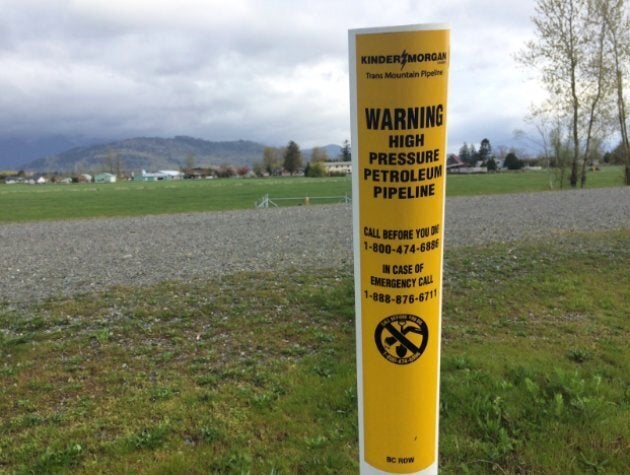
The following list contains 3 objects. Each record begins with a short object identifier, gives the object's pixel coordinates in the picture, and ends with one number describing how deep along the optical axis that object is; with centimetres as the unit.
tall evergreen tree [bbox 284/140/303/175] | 15612
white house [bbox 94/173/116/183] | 17538
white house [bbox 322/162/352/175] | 12982
